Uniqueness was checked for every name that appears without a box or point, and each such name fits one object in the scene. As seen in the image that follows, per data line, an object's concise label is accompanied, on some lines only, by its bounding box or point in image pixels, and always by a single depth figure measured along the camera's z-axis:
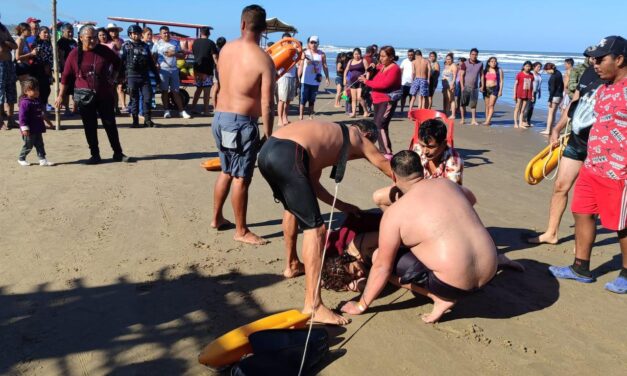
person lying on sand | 3.90
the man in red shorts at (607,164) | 3.83
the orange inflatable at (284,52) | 8.31
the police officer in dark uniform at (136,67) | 9.73
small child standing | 6.59
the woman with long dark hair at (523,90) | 12.57
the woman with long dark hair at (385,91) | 7.78
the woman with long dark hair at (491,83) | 12.83
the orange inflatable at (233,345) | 2.86
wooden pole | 9.11
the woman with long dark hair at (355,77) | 13.02
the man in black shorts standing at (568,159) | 4.50
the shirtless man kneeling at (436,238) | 3.22
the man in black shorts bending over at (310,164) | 3.41
